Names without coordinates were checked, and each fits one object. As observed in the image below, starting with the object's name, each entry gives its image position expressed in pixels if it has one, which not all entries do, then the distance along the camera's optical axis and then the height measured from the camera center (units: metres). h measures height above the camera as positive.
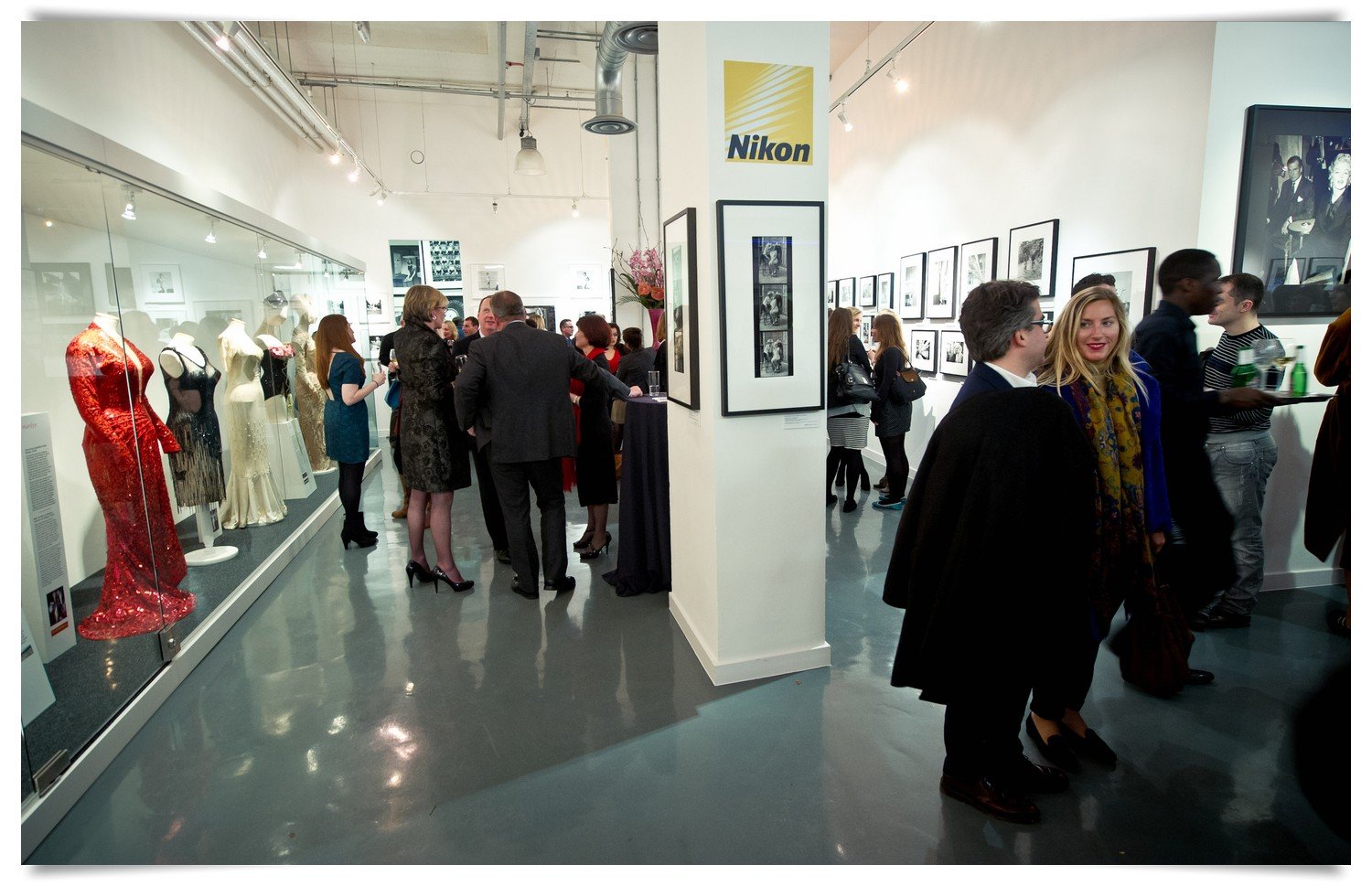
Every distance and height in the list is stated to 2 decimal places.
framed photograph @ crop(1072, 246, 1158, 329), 3.83 +0.35
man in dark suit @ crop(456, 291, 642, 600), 3.71 -0.36
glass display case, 2.55 -0.44
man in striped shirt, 3.27 -0.58
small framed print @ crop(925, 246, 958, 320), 5.93 +0.49
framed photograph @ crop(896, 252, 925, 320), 6.53 +0.50
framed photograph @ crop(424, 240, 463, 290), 10.65 +1.29
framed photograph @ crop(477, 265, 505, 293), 10.81 +1.07
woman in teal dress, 4.62 -0.36
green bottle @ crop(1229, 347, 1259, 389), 2.89 -0.16
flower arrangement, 4.88 +0.58
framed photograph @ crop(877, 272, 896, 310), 7.17 +0.52
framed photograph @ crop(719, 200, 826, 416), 2.70 +0.15
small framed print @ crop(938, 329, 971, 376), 5.87 -0.14
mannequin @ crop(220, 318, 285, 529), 4.49 -0.61
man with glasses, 2.00 +0.00
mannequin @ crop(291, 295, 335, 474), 5.91 -0.36
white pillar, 2.63 -0.50
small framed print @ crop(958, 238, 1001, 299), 5.35 +0.59
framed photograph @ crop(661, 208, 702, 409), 2.87 +0.14
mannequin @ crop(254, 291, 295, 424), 5.09 -0.09
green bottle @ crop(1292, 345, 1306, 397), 2.67 -0.18
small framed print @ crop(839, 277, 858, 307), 8.24 +0.61
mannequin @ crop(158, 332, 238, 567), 3.82 -0.48
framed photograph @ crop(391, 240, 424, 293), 10.50 +1.27
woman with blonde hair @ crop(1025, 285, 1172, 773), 2.26 -0.42
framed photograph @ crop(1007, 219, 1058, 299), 4.65 +0.58
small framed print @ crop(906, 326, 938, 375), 6.41 -0.09
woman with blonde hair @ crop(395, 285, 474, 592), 3.89 -0.43
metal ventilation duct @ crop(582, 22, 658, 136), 5.21 +2.34
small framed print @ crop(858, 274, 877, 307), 7.66 +0.55
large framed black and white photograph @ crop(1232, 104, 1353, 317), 3.46 +0.65
